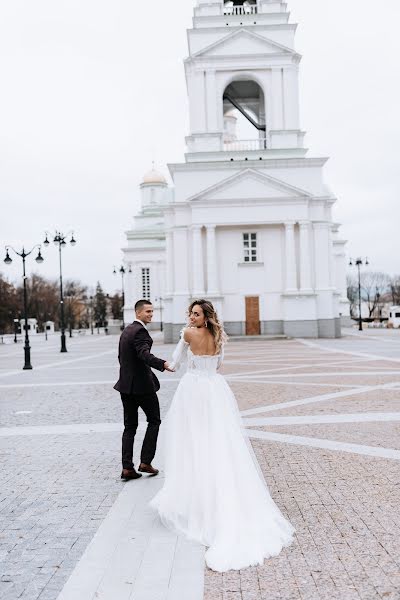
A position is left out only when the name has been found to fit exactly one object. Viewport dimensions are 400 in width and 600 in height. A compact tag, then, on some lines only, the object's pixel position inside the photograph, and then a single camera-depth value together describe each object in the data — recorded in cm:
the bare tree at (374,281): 15500
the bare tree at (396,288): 12726
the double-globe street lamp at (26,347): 2481
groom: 725
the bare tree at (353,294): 13839
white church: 4081
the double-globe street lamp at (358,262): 5903
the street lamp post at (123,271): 6339
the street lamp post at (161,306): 6719
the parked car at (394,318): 6799
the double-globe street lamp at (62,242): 3666
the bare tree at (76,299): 12394
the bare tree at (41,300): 10656
